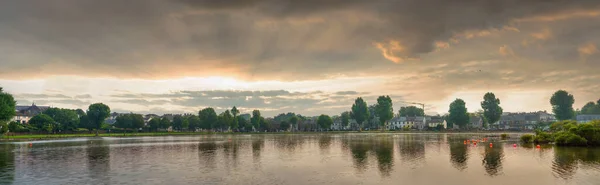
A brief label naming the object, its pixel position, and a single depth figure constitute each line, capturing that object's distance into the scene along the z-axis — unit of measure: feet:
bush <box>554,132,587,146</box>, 224.31
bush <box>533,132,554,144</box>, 266.98
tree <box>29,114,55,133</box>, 597.03
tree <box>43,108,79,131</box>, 581.12
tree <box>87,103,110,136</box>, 641.81
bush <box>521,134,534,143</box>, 282.77
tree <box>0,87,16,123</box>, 414.41
